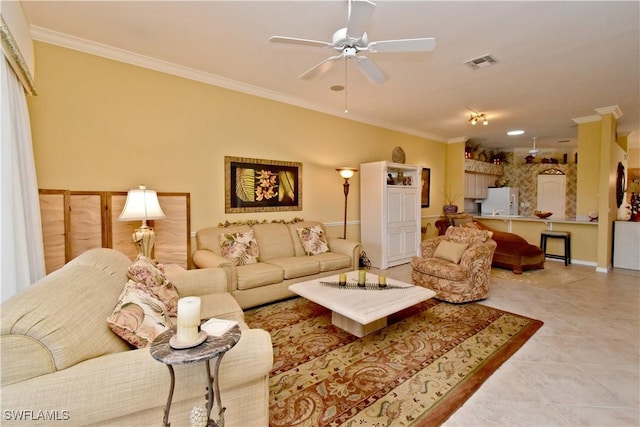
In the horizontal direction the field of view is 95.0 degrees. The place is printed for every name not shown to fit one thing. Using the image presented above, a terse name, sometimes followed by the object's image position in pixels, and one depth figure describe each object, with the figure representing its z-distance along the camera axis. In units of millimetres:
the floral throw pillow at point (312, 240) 4251
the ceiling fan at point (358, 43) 1918
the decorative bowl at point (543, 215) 6067
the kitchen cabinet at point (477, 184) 7515
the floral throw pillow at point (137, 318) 1328
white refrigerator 8102
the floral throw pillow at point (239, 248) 3578
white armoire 5215
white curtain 1839
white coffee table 2376
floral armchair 3477
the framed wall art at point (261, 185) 4016
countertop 5440
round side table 1028
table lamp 2875
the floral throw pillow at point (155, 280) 1947
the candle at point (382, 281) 2918
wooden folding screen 2713
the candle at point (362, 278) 2940
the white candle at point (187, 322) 1101
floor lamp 4758
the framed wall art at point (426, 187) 6891
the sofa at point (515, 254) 4887
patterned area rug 1798
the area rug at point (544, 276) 4371
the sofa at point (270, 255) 3270
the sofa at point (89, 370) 1004
